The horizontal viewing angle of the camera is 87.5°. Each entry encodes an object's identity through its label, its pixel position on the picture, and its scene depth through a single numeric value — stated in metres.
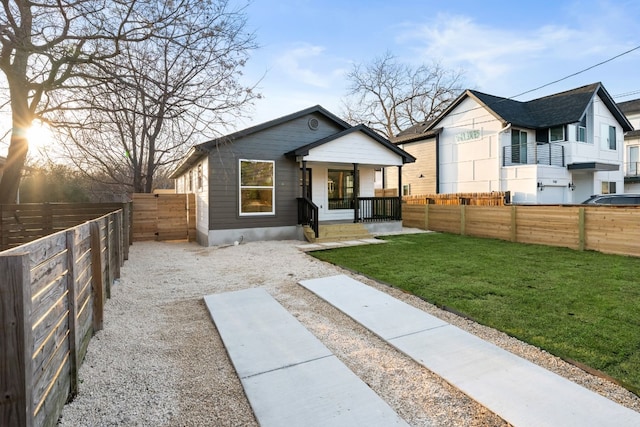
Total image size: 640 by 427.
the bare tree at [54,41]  5.52
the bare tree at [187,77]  6.16
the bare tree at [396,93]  29.84
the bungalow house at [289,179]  10.52
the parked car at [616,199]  9.63
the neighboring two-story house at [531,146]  16.69
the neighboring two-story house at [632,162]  22.57
